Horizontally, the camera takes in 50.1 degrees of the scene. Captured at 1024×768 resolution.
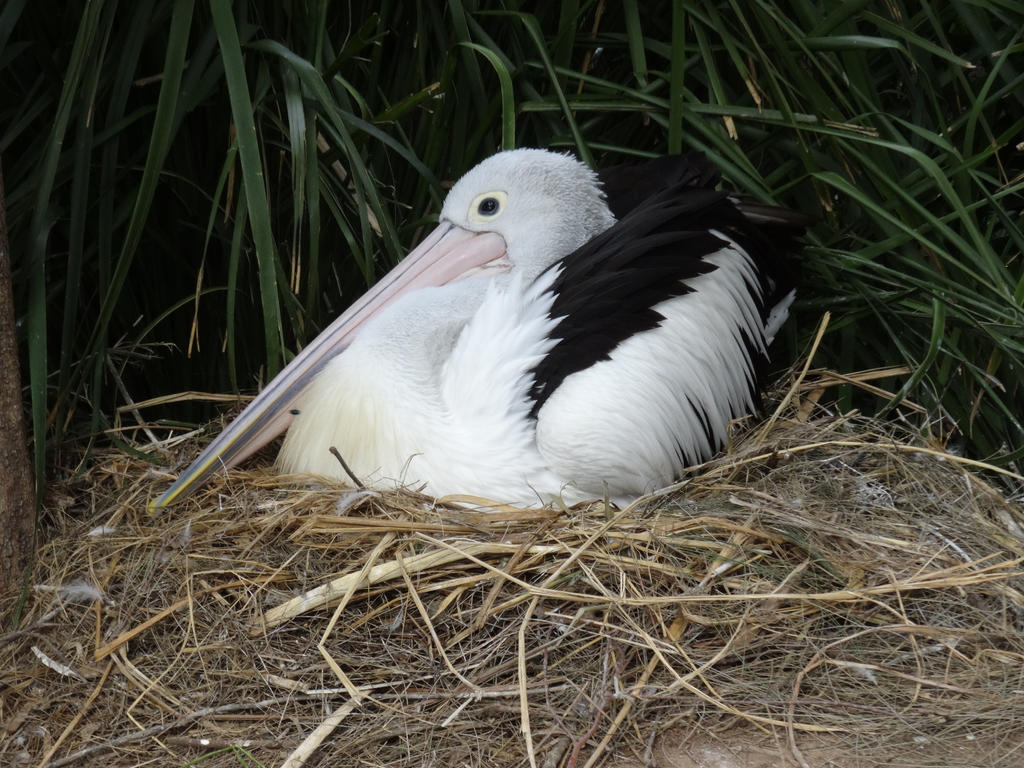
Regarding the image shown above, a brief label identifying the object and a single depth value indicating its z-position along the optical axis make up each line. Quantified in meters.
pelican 2.50
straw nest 1.94
